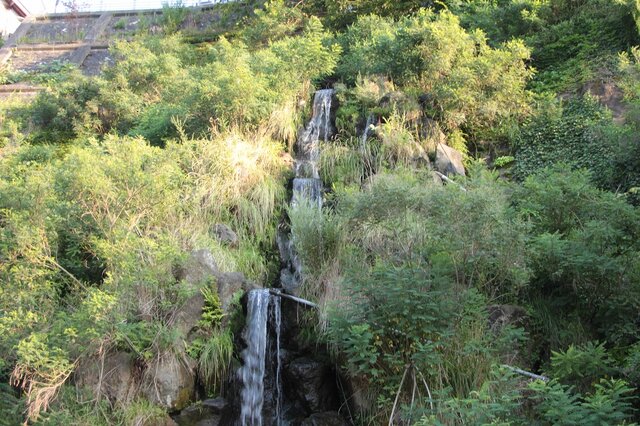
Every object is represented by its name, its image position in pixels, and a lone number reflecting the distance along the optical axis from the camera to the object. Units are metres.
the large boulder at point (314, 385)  7.68
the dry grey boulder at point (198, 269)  8.34
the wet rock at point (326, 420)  7.22
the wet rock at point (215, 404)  7.59
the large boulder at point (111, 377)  7.16
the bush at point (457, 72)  12.32
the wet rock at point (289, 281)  9.38
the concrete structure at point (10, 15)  27.04
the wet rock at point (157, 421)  6.97
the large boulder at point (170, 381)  7.32
